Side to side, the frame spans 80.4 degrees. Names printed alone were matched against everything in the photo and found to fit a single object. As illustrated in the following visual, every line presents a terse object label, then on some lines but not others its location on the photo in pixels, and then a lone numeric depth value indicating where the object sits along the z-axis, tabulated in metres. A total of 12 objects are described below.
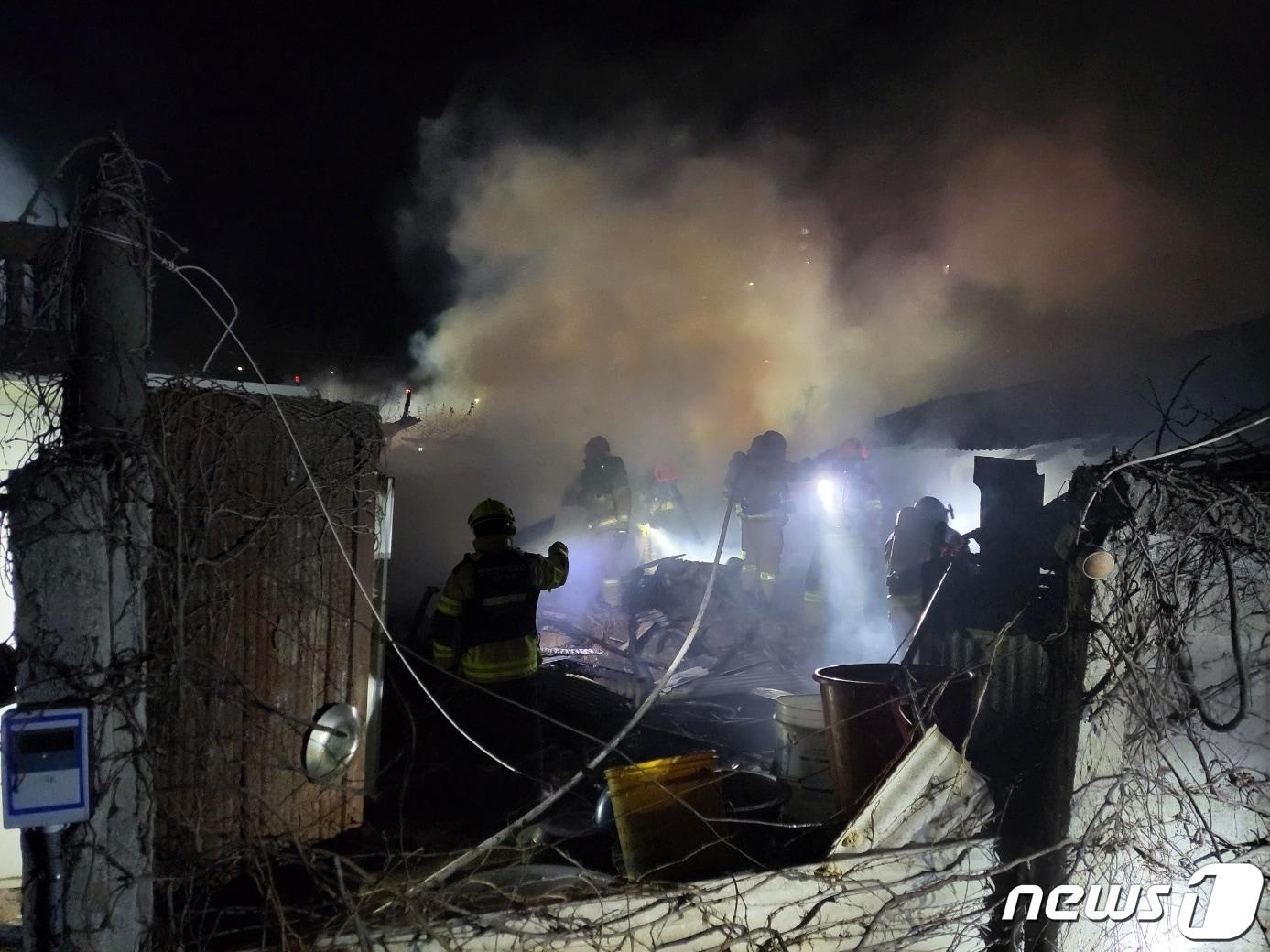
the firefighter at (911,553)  7.71
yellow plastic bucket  3.87
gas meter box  2.37
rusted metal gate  3.24
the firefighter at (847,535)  9.84
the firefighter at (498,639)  4.70
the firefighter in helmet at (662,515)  13.52
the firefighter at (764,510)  10.53
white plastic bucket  4.55
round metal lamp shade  3.68
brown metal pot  4.12
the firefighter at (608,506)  12.73
